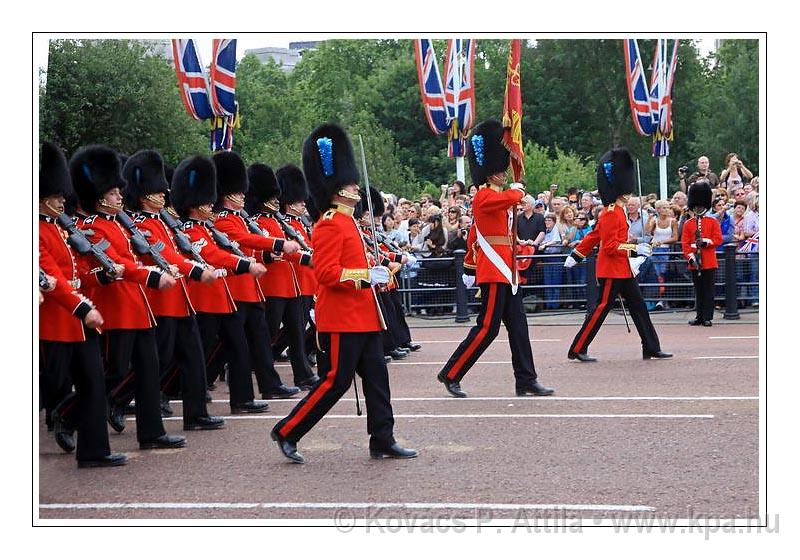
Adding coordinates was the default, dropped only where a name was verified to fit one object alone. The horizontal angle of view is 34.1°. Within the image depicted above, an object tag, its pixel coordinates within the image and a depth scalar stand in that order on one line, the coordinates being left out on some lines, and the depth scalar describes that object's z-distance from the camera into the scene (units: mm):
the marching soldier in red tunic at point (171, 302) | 7547
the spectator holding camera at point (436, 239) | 15844
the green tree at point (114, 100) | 21672
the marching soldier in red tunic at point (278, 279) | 9656
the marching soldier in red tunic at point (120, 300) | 6988
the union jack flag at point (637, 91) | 19578
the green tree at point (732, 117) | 30766
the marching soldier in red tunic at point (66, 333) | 6152
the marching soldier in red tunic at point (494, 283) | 8930
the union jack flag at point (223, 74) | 15594
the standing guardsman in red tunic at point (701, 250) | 14133
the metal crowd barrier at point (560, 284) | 15078
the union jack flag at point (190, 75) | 15555
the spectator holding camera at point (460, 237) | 15852
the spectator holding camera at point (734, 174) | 15680
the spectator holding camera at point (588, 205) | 16219
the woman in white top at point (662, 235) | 15391
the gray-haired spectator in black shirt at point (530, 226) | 15852
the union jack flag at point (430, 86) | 18734
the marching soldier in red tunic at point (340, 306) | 6621
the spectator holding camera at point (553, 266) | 15555
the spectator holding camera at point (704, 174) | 15742
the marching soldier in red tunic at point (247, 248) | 8672
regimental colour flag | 8891
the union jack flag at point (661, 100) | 19547
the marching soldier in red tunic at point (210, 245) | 8258
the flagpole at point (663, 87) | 19438
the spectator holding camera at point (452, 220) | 16016
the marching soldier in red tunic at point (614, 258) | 10930
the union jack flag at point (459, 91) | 18859
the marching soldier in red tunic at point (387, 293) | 11406
